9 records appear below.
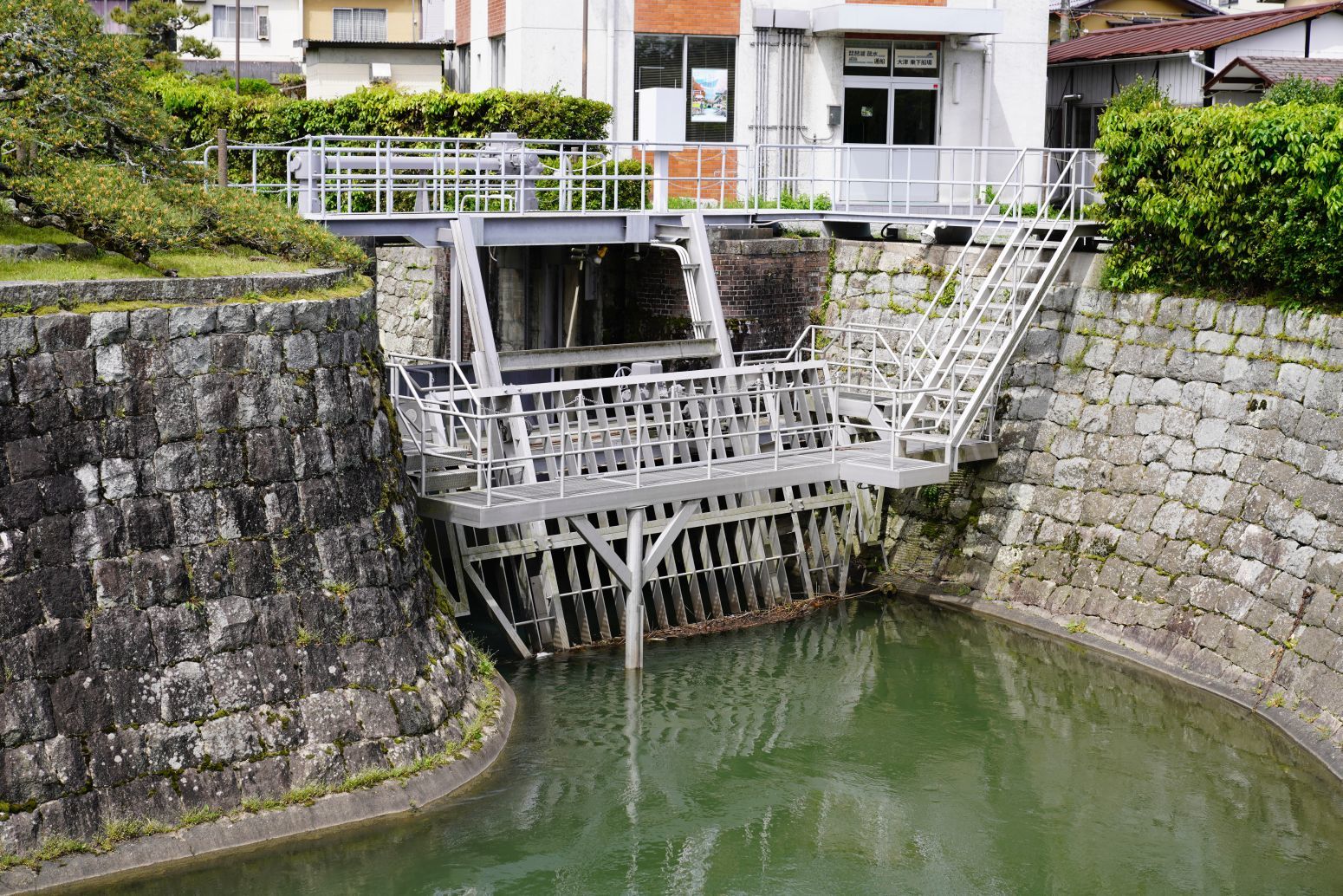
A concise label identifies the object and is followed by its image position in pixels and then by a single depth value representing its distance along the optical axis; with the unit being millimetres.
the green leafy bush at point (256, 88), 37719
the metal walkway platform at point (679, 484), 16453
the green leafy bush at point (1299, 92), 24531
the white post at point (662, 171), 23641
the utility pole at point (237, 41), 40647
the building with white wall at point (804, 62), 27922
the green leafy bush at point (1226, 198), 16641
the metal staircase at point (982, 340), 19188
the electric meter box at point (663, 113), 23953
